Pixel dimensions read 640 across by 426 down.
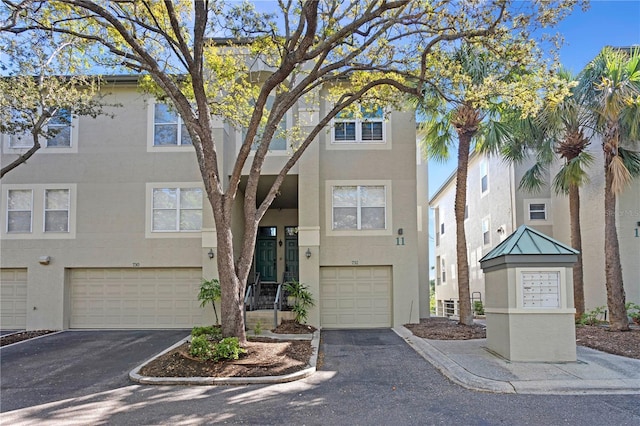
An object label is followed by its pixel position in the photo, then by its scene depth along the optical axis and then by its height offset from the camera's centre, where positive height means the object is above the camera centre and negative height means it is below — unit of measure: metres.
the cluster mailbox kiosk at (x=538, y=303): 9.04 -0.92
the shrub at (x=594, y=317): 13.88 -1.86
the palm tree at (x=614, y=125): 12.23 +3.31
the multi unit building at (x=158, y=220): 15.45 +1.03
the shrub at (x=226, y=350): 9.09 -1.77
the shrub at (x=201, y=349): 9.17 -1.78
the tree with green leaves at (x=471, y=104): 10.03 +3.59
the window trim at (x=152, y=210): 15.52 +1.31
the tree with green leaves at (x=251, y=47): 9.43 +4.32
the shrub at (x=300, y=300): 14.53 -1.38
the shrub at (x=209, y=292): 14.23 -1.11
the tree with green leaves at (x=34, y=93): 11.32 +3.84
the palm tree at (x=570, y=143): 13.66 +3.29
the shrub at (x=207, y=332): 10.25 -1.67
